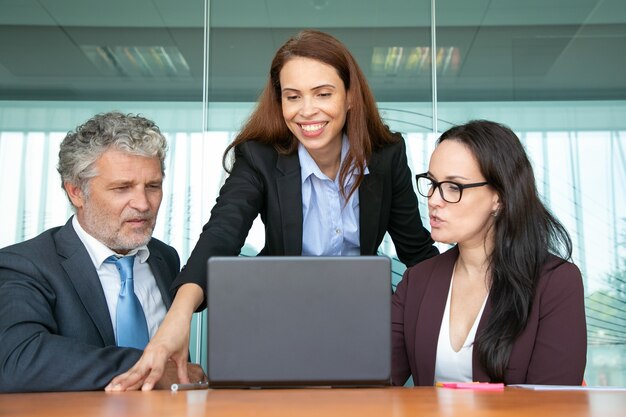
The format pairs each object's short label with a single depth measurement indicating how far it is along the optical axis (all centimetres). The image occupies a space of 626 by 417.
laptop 148
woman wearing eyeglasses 207
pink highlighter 159
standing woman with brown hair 241
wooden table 120
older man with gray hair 185
